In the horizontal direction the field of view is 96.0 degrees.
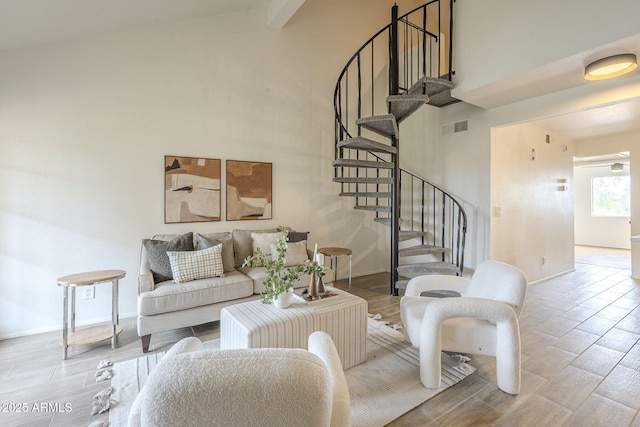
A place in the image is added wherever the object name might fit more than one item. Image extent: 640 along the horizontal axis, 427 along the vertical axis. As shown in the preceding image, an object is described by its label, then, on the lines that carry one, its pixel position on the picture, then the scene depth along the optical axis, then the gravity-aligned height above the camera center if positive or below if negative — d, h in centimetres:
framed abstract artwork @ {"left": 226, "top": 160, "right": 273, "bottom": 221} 379 +33
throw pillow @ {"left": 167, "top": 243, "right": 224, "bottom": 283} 279 -50
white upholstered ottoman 187 -76
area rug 172 -116
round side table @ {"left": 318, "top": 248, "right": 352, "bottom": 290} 402 -52
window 777 +58
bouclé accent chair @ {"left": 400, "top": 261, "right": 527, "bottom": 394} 187 -77
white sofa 245 -73
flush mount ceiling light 244 +131
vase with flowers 211 -49
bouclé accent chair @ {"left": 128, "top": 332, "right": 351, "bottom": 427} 68 -43
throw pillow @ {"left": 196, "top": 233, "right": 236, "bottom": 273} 321 -37
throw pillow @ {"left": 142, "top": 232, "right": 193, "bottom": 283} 287 -42
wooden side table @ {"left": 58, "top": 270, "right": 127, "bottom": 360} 232 -88
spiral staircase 379 +113
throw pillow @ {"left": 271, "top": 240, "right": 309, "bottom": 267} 352 -48
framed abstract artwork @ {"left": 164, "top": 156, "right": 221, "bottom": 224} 338 +30
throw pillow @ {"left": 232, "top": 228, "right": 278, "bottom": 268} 352 -38
